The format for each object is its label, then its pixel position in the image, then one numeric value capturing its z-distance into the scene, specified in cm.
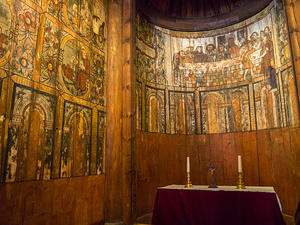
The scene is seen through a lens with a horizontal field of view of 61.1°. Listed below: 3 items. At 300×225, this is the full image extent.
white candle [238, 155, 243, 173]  441
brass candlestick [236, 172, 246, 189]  425
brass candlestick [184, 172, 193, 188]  458
